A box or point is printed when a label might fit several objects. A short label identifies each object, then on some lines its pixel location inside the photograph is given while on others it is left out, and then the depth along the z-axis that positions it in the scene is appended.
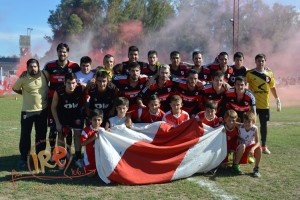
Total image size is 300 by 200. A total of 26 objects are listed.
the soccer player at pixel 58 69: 6.73
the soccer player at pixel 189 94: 6.71
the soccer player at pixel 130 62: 7.33
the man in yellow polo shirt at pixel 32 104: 6.40
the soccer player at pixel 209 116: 6.09
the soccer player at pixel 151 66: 7.19
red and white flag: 5.39
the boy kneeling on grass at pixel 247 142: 5.97
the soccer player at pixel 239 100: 6.64
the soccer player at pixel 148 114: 6.32
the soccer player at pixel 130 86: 6.62
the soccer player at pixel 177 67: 7.27
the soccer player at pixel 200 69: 7.50
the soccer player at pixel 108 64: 7.33
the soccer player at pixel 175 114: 6.15
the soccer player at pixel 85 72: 6.68
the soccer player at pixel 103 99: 6.34
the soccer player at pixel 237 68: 7.46
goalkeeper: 7.80
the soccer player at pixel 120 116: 6.01
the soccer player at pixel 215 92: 6.50
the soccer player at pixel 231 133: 6.25
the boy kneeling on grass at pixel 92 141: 5.80
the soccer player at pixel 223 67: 7.35
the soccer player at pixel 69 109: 6.32
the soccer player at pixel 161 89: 6.52
